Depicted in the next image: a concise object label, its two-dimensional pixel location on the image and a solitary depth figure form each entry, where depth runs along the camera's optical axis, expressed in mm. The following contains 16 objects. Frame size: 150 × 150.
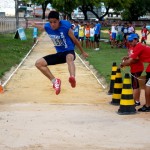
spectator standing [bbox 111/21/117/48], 33188
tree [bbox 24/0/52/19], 63894
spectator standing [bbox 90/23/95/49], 31661
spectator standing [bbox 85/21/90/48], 31902
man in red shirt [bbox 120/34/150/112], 10398
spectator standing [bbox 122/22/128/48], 31595
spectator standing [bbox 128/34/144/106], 11009
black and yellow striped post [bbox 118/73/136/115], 10072
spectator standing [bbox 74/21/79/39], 32375
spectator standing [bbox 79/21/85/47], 32656
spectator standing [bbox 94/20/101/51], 30762
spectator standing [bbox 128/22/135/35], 30920
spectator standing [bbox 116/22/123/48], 32247
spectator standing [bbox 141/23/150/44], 34350
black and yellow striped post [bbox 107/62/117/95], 13266
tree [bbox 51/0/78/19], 52281
